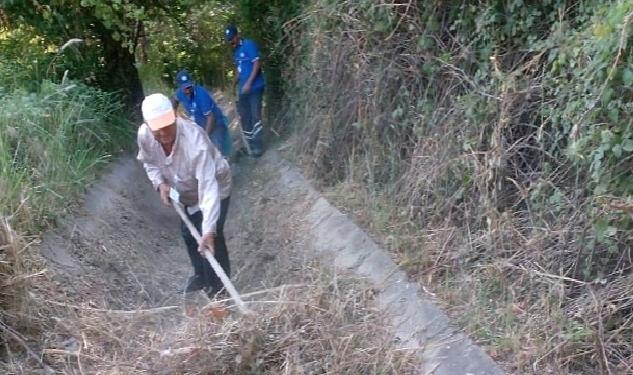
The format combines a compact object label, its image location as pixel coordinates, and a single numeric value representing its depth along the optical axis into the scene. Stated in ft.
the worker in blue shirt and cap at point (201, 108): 28.99
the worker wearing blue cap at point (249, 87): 30.55
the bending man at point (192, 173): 15.93
